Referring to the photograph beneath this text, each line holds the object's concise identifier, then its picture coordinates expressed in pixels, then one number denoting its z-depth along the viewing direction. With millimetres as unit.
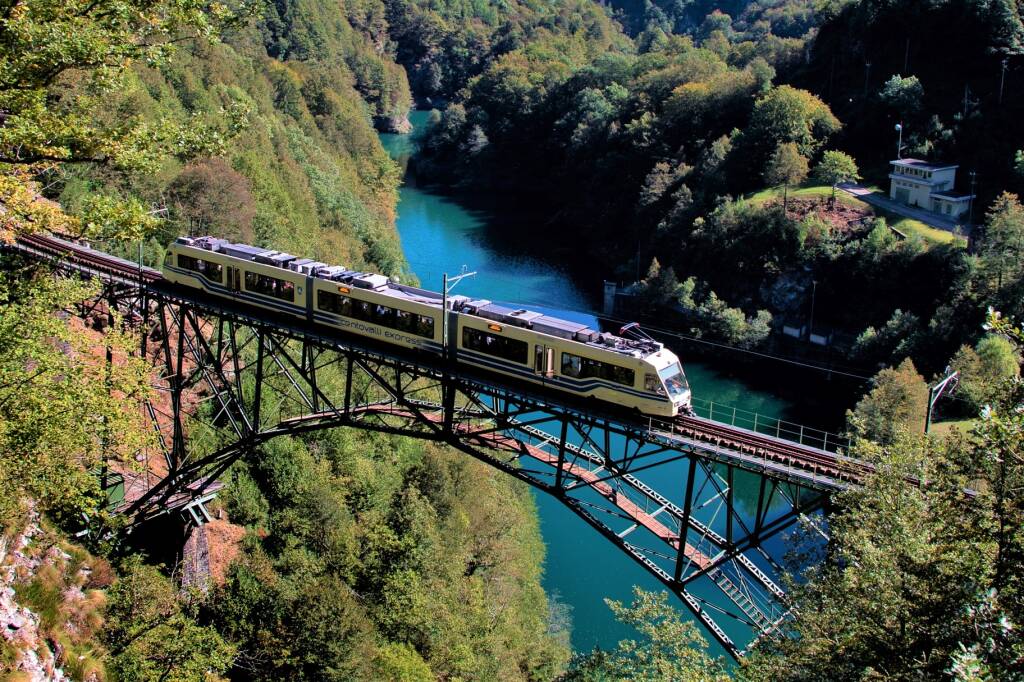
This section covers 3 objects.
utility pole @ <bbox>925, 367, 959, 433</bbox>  49050
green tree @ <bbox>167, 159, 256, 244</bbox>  49000
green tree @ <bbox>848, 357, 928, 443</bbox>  43969
